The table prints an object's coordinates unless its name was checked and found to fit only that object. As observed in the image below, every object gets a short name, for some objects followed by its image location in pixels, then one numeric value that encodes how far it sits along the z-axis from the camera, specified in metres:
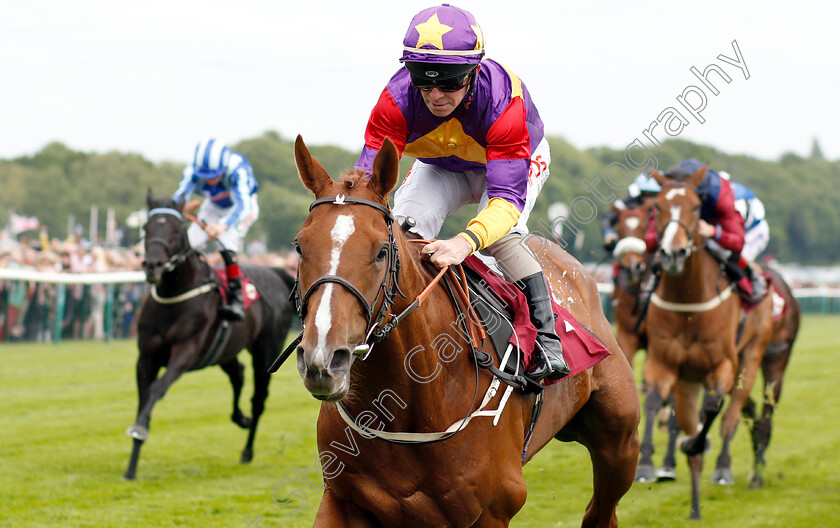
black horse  14.79
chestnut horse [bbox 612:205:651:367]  16.97
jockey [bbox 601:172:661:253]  19.64
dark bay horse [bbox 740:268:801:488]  16.03
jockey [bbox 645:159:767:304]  14.84
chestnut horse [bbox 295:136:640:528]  5.30
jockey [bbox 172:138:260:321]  16.50
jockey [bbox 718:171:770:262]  17.42
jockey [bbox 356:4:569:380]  6.58
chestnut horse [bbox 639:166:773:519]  14.27
